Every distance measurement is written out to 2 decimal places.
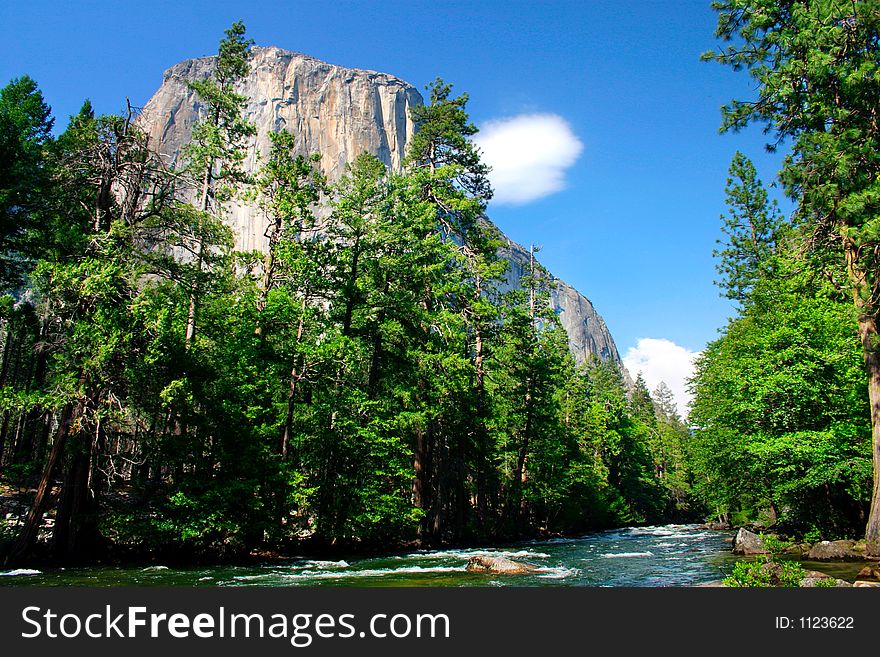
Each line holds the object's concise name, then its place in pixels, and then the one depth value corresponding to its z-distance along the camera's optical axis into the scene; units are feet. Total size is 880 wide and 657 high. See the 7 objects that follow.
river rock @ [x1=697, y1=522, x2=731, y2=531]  131.64
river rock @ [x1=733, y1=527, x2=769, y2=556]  61.41
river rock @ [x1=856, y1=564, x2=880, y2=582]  37.64
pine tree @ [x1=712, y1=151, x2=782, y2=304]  124.57
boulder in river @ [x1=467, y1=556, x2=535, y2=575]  49.11
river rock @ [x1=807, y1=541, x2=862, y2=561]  51.98
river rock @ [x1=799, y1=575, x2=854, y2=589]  31.14
